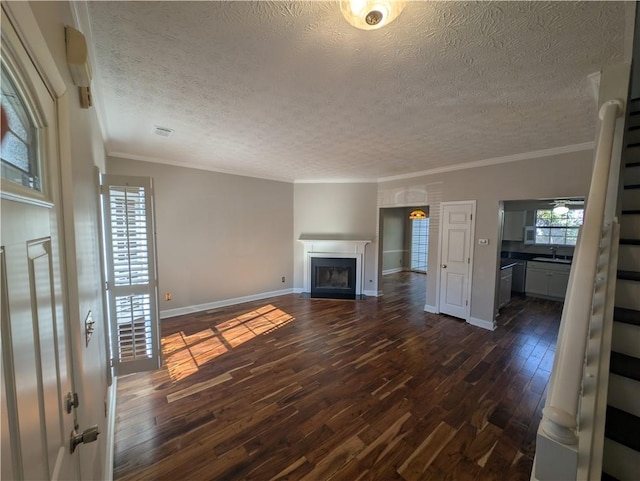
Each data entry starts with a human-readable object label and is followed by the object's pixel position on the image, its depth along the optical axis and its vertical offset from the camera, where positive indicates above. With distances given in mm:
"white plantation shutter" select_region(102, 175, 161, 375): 2287 -447
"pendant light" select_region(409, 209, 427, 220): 6758 +330
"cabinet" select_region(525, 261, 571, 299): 5441 -1171
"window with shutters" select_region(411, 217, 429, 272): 8766 -618
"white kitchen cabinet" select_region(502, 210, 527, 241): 6297 +76
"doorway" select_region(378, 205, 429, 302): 8539 -582
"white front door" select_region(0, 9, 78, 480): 524 -171
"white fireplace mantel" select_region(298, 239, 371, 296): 5617 -541
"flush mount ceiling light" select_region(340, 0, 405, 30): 1166 +1025
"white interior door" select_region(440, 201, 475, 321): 4238 -550
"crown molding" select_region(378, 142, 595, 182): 3159 +1011
